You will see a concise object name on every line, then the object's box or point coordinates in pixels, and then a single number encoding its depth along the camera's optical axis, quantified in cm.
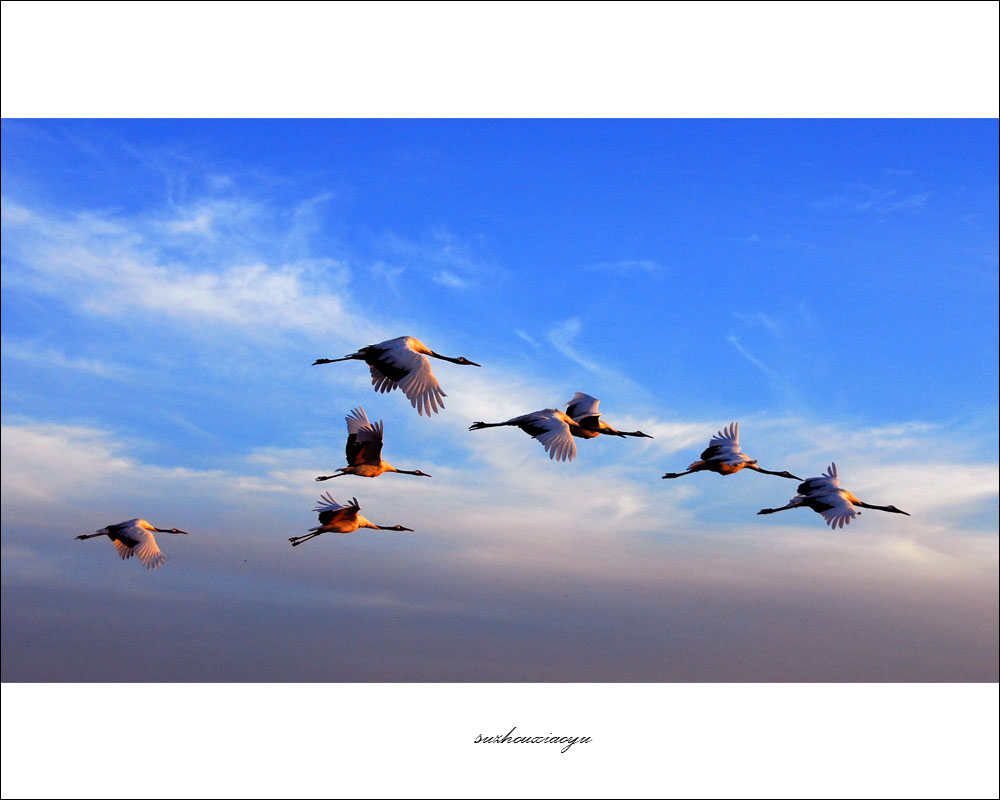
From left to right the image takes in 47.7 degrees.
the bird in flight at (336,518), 2142
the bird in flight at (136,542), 2212
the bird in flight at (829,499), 1961
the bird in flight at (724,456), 2180
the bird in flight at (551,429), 1725
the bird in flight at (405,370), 1725
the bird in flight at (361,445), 2125
